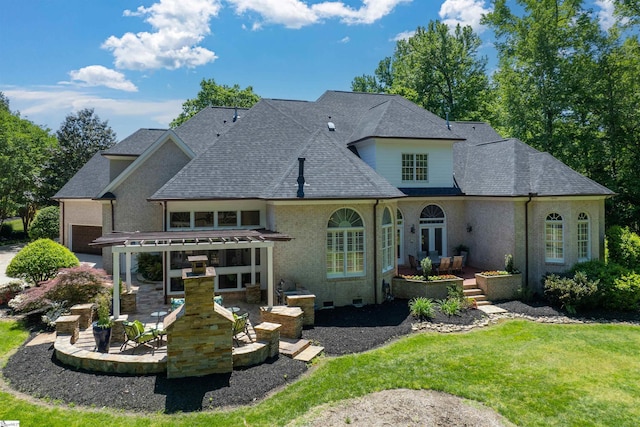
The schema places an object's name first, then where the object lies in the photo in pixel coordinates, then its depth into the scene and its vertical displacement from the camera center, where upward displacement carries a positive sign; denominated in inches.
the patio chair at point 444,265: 705.6 -92.5
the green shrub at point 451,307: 571.8 -140.7
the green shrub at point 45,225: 1229.7 -19.9
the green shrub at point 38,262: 586.6 -68.9
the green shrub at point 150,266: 716.7 -92.8
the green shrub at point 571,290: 601.6 -121.7
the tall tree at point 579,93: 1002.1 +350.5
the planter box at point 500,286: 649.0 -122.2
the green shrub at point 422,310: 550.6 -138.2
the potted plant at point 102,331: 377.4 -114.2
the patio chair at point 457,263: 717.3 -89.8
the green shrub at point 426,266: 634.8 -83.9
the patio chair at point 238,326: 395.9 -115.3
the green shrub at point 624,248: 688.4 -60.8
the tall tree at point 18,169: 1310.3 +180.6
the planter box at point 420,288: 625.9 -120.2
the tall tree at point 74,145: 1552.7 +339.9
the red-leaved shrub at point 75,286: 492.1 -89.4
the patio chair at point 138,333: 378.3 -117.1
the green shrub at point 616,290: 607.5 -122.2
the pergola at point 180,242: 440.5 -30.5
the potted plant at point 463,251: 815.7 -76.2
